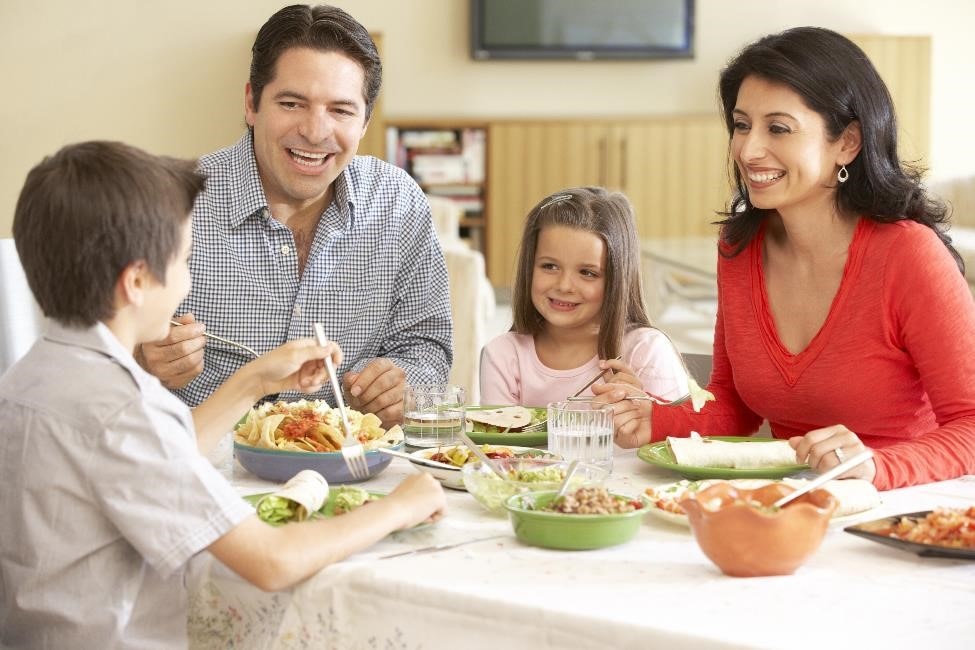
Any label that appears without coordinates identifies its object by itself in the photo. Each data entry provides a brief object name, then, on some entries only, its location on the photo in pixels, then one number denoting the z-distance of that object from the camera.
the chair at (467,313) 3.76
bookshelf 8.42
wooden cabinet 8.48
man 2.25
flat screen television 8.40
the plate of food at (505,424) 1.88
